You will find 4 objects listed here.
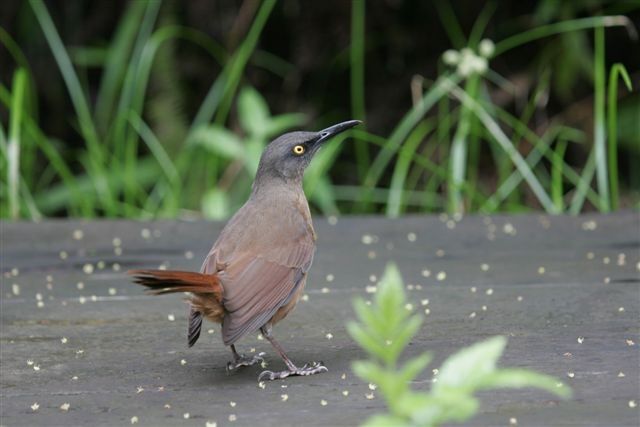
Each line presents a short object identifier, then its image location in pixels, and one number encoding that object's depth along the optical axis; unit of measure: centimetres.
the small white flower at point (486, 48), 975
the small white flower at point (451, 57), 983
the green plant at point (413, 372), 281
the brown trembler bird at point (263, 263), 557
